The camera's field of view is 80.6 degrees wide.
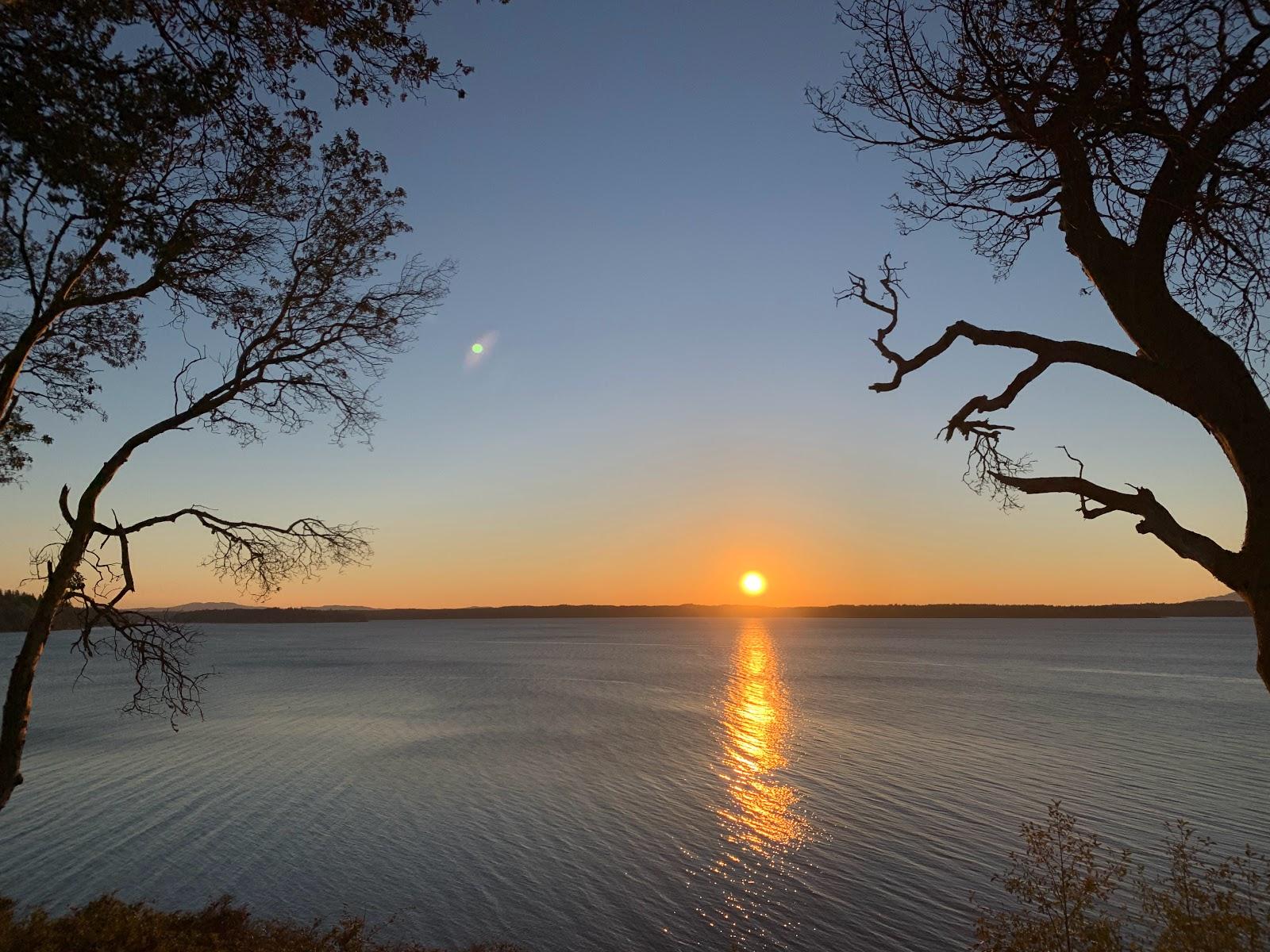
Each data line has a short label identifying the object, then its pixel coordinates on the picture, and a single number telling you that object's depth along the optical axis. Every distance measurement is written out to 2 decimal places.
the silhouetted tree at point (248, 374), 8.59
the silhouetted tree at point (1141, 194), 5.15
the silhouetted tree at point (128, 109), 6.41
